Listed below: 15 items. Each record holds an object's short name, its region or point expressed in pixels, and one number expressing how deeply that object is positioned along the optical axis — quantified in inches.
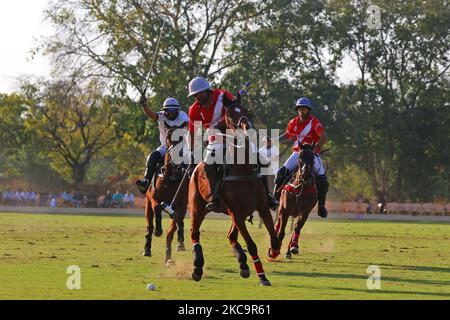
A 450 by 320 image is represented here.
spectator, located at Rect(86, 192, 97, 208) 2556.6
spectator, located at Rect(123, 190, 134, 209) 2549.2
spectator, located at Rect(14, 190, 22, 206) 2720.2
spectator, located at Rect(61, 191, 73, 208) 2607.5
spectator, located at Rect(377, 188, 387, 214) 2315.9
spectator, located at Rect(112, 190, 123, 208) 2546.8
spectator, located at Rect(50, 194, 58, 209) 2502.5
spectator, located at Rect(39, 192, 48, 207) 2684.5
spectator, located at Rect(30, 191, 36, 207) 2688.2
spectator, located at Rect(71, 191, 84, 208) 2554.1
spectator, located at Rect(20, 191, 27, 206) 2707.2
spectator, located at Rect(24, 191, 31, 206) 2696.4
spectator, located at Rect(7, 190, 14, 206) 2728.8
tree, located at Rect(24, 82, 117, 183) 2800.2
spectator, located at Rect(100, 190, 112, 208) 2536.9
